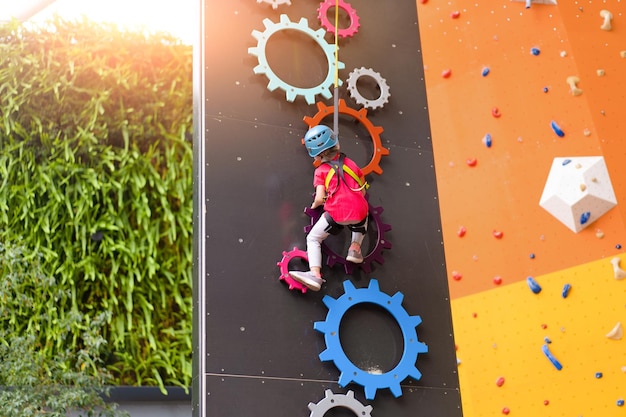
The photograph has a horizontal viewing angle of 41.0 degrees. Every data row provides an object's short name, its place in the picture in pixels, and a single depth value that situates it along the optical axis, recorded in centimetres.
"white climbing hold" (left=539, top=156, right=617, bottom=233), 409
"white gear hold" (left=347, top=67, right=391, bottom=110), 415
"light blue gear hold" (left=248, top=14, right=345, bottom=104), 394
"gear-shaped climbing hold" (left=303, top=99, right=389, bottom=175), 396
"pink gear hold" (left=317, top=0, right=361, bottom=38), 424
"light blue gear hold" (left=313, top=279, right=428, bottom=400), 356
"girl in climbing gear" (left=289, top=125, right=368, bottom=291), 363
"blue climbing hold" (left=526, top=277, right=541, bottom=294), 407
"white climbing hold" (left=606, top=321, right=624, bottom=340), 390
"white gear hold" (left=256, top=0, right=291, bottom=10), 412
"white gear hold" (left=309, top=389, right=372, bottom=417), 344
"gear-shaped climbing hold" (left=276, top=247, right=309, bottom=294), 360
